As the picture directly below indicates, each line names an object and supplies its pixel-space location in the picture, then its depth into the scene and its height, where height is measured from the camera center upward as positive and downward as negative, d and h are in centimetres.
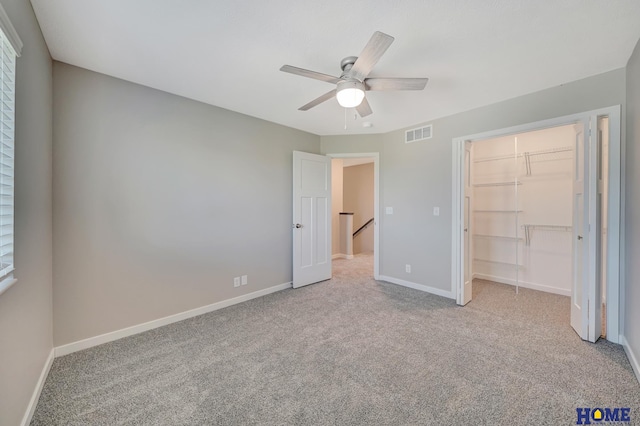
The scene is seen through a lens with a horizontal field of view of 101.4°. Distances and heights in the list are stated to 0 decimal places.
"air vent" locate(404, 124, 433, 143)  361 +110
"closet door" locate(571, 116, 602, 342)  231 -20
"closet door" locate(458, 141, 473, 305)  322 -21
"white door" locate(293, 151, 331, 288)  388 -11
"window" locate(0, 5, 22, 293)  126 +36
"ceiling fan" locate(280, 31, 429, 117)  173 +97
